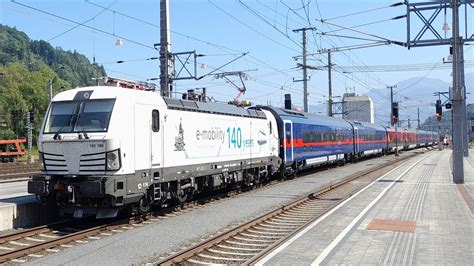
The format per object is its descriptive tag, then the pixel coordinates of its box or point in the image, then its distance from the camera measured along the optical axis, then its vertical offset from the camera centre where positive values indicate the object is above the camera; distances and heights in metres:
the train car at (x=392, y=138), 56.81 +0.28
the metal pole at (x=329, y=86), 46.79 +5.33
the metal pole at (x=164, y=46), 23.16 +4.67
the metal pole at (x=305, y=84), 39.94 +4.79
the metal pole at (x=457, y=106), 21.39 +1.49
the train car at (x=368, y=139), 41.34 +0.16
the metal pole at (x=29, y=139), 39.59 +0.64
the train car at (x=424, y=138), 82.38 +0.31
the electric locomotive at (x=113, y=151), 11.30 -0.13
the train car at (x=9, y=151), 42.16 -0.37
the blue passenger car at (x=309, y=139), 24.22 +0.16
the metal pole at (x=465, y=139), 27.41 -0.21
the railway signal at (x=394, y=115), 44.69 +2.35
